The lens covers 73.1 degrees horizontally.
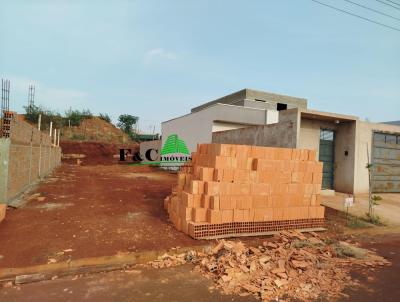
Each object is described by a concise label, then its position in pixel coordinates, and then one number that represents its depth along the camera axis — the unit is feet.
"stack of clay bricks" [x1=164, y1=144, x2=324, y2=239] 19.16
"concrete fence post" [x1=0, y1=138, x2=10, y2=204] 21.63
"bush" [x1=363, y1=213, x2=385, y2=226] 25.27
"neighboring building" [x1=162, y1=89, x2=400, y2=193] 34.60
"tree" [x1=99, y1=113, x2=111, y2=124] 165.68
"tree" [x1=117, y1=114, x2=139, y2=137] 168.92
